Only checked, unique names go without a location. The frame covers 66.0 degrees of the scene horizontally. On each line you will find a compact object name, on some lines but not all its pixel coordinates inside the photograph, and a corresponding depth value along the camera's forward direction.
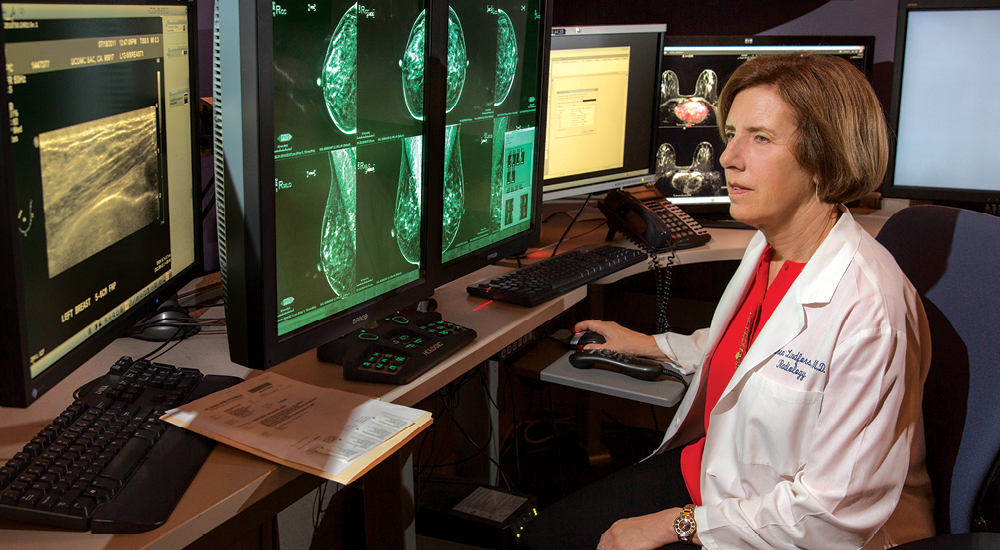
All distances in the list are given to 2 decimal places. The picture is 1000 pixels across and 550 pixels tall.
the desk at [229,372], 0.83
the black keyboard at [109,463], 0.83
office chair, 1.14
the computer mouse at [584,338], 1.75
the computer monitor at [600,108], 2.15
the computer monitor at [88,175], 0.82
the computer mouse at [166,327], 1.41
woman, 1.12
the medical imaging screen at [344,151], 1.06
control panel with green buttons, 1.21
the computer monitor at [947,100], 2.29
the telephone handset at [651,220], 2.17
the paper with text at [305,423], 0.98
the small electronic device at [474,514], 1.71
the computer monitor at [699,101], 2.43
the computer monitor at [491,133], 1.50
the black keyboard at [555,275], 1.65
